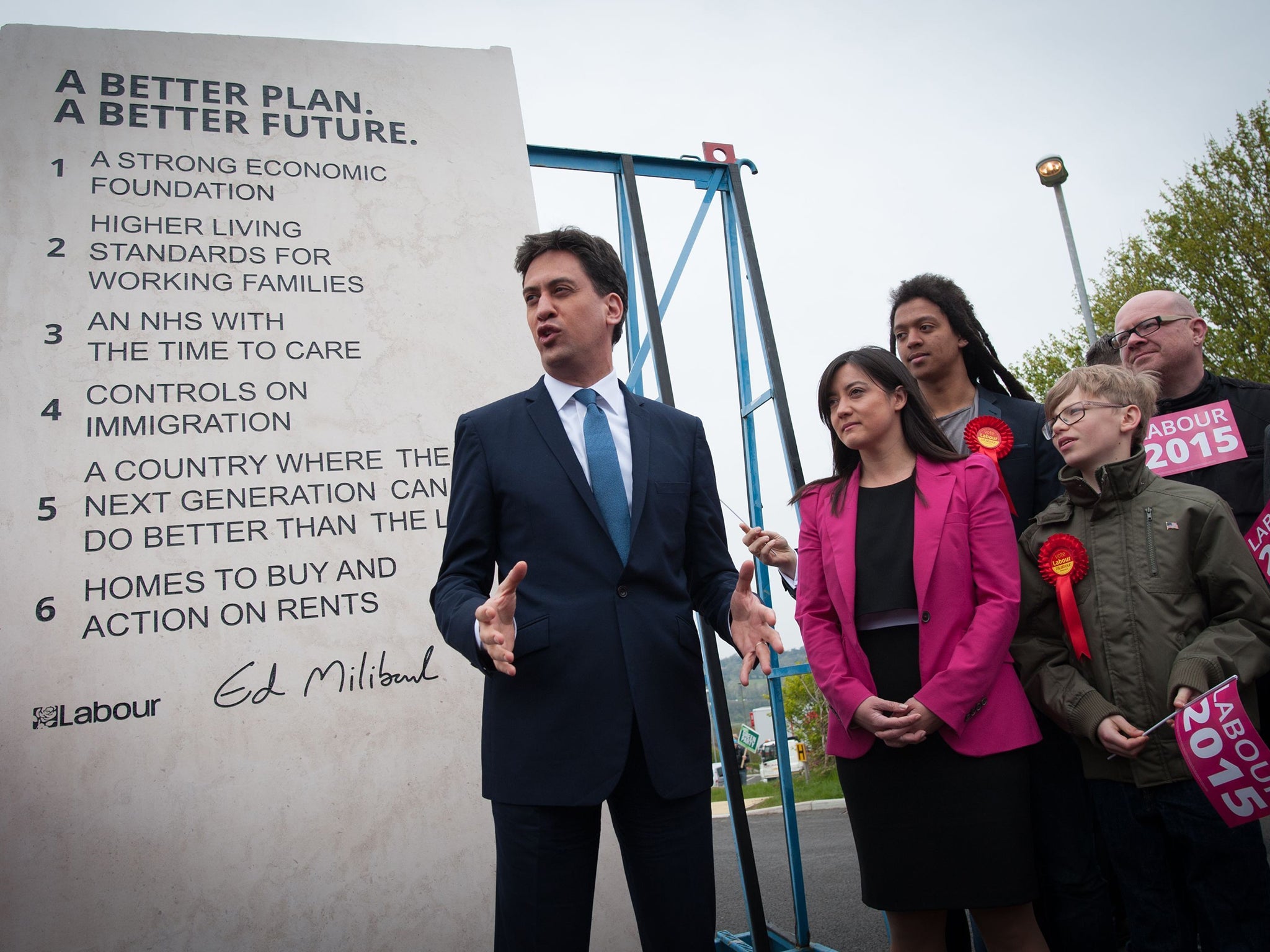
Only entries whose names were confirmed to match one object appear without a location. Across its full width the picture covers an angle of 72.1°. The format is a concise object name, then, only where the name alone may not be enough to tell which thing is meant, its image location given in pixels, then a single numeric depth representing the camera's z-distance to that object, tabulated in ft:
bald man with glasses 8.63
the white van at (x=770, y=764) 104.26
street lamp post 29.55
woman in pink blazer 6.24
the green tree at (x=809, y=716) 91.77
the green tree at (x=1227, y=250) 38.58
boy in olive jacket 6.26
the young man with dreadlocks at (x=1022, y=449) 6.68
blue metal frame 10.97
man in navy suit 5.33
